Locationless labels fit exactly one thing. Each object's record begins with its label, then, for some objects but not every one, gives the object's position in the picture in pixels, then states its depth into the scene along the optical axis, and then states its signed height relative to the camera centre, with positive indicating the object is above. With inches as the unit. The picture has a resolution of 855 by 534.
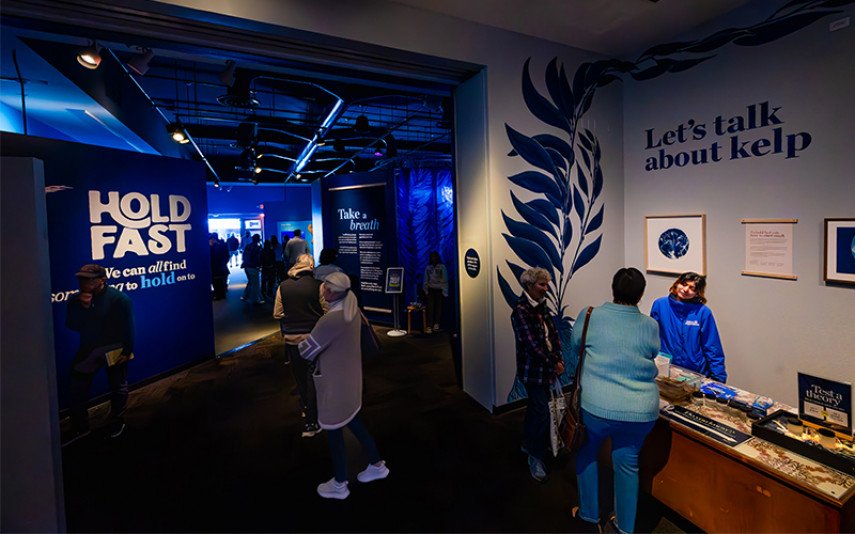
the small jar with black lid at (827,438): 78.8 -41.1
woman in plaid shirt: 112.7 -30.8
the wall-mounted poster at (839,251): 117.6 -3.9
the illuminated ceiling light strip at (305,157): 369.0 +106.1
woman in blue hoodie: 123.0 -28.5
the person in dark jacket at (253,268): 404.5 -13.1
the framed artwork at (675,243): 158.6 -0.1
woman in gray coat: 102.6 -30.2
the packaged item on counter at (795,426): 83.5 -40.6
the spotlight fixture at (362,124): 299.9 +99.5
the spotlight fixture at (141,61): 167.5 +85.7
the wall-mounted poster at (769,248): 132.3 -2.5
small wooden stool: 293.7 -51.0
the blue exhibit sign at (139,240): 165.5 +9.2
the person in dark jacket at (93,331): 146.6 -27.6
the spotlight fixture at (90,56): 153.0 +80.9
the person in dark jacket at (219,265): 427.8 -10.0
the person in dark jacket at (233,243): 627.8 +21.0
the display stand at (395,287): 298.5 -27.6
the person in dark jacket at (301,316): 148.2 -23.7
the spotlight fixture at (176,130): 286.0 +94.0
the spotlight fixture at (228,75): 179.8 +84.4
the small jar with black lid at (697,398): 101.7 -41.2
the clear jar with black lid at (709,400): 101.2 -41.6
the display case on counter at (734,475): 70.3 -47.6
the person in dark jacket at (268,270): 436.5 -17.0
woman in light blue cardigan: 83.6 -30.3
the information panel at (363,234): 315.9 +15.8
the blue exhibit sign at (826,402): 77.1 -33.6
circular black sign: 166.1 -6.0
